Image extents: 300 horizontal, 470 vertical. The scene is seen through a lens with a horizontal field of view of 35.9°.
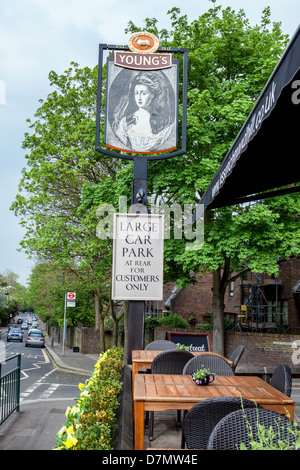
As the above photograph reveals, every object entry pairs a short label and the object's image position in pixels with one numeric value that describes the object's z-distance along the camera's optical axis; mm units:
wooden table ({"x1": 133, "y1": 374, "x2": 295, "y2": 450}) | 4238
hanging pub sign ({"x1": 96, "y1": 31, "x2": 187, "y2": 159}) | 8375
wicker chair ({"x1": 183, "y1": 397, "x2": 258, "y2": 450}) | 3439
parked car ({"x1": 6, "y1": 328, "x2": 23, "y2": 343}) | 48469
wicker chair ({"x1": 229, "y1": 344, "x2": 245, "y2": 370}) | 8195
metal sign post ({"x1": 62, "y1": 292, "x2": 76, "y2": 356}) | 27962
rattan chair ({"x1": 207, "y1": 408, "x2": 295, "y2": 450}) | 2842
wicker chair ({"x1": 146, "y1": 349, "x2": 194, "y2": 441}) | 6504
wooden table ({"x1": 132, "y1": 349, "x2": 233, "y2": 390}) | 7048
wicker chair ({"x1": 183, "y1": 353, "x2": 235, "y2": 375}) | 6090
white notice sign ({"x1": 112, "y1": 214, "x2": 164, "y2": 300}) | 6992
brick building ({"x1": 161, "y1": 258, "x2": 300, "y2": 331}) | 25469
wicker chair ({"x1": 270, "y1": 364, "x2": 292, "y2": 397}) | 4995
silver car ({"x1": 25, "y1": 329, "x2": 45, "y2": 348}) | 40000
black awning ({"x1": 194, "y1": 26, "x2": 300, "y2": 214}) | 3027
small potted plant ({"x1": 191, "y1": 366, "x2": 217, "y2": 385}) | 4949
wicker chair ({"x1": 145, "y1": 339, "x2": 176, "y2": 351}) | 8970
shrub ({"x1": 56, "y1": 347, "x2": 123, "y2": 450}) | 3145
